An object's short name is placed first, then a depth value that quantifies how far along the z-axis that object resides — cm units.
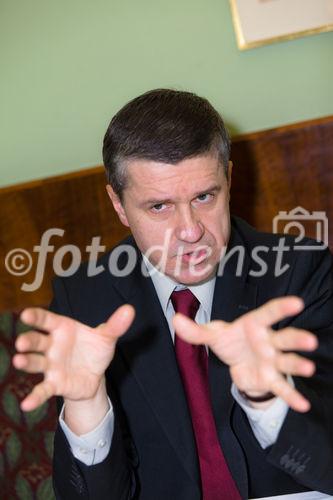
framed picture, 324
